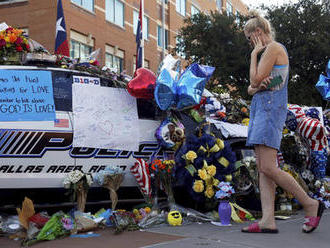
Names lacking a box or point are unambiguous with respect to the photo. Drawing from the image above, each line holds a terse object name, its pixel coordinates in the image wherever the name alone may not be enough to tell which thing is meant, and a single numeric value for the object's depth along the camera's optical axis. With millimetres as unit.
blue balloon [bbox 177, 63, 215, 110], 5020
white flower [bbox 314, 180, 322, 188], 5812
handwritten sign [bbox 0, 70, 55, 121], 4363
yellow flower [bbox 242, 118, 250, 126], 6502
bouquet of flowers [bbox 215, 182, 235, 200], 4578
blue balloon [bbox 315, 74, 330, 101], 7393
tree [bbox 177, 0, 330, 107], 18953
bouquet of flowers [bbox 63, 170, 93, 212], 4398
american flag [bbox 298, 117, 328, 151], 5781
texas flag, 9862
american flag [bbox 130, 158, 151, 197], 4824
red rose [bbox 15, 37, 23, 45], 4923
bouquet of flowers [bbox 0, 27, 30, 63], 4801
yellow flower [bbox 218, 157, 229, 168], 4957
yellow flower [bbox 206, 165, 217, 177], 4801
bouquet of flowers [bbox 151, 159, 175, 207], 4805
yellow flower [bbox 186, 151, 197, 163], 4852
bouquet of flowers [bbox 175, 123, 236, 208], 4805
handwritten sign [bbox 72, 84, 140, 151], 4672
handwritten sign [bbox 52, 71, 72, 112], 4633
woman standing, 3793
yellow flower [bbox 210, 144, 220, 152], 4973
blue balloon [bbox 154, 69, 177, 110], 4953
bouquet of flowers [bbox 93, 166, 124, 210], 4559
